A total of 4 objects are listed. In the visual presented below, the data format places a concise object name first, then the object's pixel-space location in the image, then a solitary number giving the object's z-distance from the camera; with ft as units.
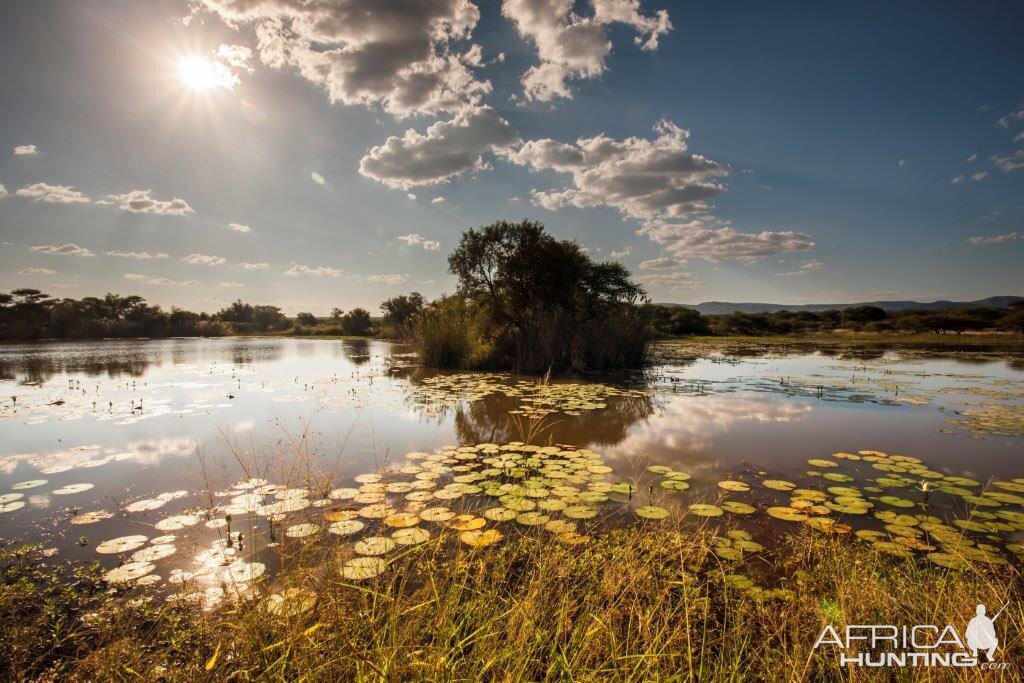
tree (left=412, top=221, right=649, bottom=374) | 55.16
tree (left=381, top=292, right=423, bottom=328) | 165.48
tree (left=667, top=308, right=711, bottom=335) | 159.63
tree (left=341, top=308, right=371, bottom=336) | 187.21
